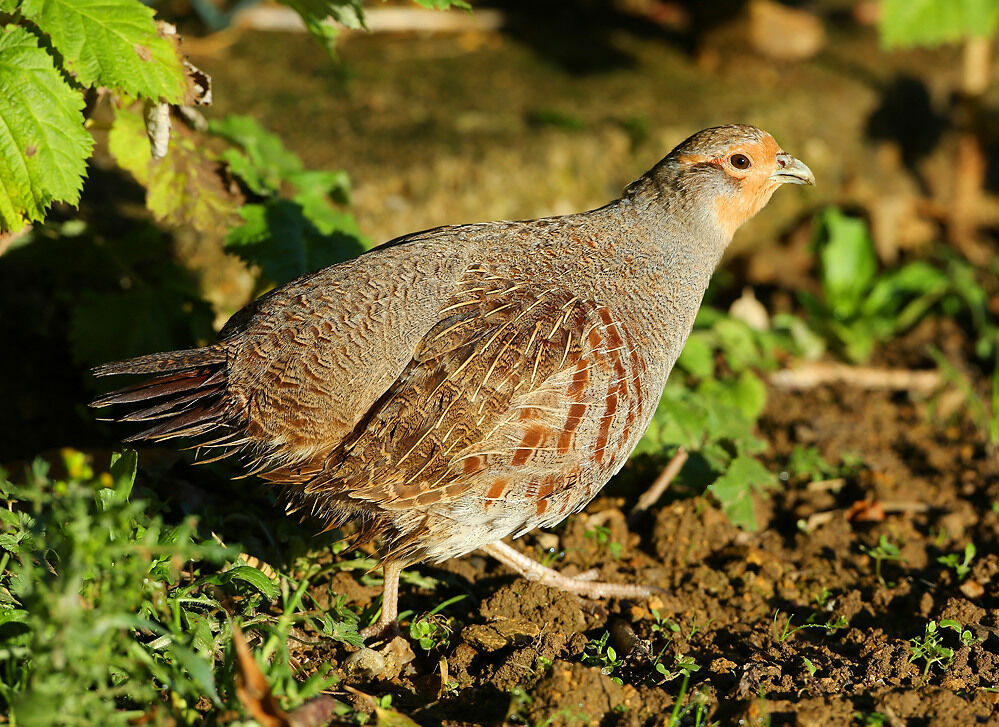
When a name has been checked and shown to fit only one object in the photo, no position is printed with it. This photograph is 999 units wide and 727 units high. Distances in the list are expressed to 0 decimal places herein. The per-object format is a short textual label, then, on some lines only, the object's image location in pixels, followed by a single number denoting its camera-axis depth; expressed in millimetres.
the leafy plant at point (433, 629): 6137
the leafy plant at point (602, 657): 5816
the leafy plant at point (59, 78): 5531
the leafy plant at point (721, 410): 7520
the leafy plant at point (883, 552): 7266
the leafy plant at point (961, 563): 7046
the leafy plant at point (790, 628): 6289
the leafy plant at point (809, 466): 8742
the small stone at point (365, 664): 5844
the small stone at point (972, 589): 6867
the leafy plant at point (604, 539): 7531
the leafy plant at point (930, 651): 5824
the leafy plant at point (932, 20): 11719
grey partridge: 5746
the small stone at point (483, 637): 6030
